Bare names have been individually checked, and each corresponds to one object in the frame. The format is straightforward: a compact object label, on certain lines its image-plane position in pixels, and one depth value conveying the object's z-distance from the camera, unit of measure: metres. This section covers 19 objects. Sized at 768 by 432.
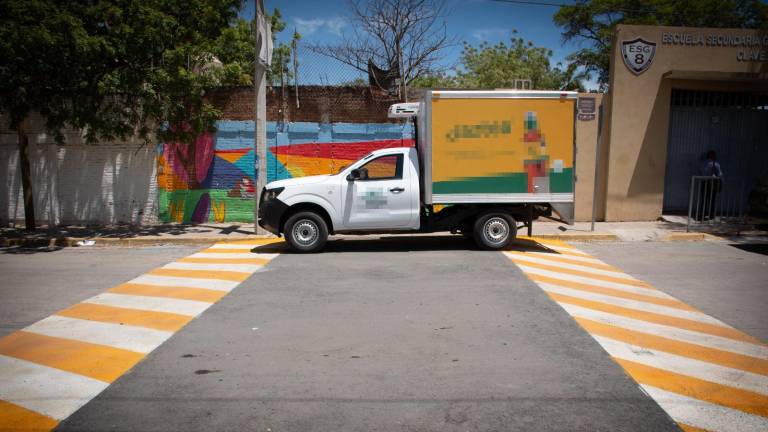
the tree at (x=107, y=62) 11.40
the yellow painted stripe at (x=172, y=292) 7.32
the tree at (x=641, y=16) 27.02
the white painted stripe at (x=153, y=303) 6.71
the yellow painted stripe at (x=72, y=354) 4.82
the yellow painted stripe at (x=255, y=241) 12.07
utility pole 12.48
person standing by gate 13.83
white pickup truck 10.12
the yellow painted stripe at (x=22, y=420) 3.79
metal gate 15.15
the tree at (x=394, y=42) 17.89
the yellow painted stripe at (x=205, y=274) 8.54
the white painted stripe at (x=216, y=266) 9.17
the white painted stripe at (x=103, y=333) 5.49
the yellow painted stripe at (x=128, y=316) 6.12
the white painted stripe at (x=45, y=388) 4.11
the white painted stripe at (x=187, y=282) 7.94
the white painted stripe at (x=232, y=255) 10.31
